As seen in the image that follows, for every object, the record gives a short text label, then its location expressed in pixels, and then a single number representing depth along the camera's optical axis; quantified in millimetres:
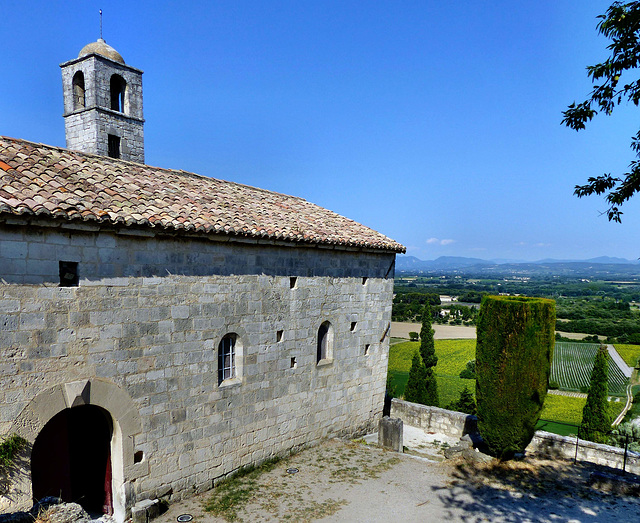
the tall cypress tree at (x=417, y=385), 21688
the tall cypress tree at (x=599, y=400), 17562
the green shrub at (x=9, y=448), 6184
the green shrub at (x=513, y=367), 10438
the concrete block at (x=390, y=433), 12039
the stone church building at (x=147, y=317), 6574
